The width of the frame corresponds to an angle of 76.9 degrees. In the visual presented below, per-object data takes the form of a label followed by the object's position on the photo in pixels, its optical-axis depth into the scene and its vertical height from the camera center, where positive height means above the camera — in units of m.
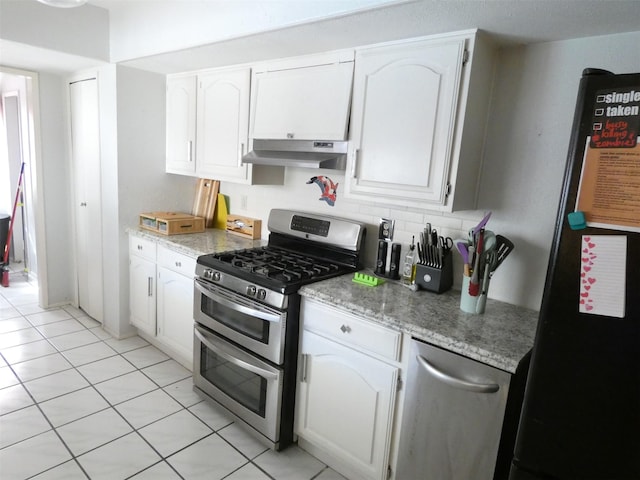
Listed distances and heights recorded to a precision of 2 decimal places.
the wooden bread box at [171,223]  2.95 -0.47
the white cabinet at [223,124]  2.62 +0.26
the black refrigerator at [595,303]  1.03 -0.30
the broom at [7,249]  4.26 -1.09
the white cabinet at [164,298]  2.71 -1.00
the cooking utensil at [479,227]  1.74 -0.19
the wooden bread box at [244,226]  2.98 -0.46
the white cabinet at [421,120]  1.74 +0.26
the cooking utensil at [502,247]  1.78 -0.28
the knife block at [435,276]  1.96 -0.48
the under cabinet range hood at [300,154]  2.16 +0.08
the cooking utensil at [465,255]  1.75 -0.32
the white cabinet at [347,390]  1.71 -0.98
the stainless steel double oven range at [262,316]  1.98 -0.78
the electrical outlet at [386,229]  2.21 -0.30
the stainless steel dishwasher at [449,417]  1.41 -0.87
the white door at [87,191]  3.24 -0.31
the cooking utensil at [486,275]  1.72 -0.39
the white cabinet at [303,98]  2.11 +0.39
